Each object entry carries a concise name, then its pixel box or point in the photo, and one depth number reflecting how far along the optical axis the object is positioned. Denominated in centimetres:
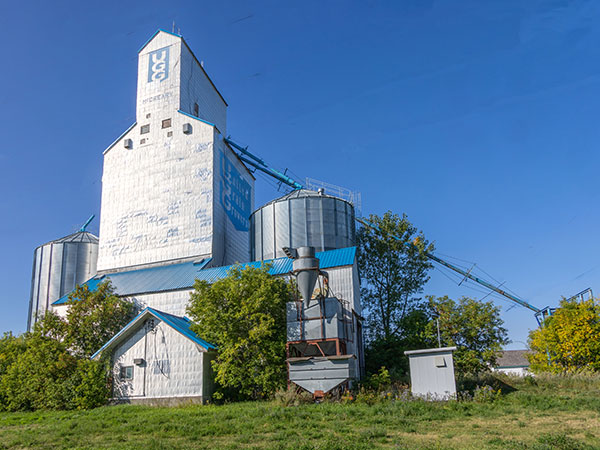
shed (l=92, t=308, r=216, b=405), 2409
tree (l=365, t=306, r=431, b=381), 3256
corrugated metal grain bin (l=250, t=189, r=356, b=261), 3438
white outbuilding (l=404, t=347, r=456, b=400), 2048
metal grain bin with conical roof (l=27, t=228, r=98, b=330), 4609
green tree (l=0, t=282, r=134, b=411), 2497
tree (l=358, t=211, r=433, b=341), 4303
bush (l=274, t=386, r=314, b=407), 2031
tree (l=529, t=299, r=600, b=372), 2855
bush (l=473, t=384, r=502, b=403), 1977
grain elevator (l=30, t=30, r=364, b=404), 2431
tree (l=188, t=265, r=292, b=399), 2369
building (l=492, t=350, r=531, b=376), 6512
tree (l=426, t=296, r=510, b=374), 2723
